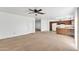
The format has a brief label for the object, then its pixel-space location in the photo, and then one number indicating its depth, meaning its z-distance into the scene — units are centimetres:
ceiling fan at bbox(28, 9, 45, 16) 179
